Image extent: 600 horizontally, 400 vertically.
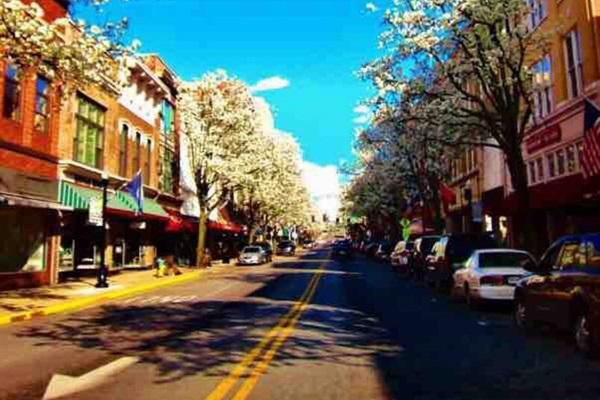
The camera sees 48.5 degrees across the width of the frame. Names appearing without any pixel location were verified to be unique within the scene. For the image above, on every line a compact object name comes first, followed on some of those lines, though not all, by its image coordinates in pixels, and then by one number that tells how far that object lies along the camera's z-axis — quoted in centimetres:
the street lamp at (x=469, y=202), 4258
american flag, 1941
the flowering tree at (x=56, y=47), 1262
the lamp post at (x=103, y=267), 2462
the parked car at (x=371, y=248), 6210
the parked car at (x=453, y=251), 2126
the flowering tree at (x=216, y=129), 4522
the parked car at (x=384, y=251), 5014
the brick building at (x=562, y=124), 2362
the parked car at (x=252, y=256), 5012
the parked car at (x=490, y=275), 1572
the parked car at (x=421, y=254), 2840
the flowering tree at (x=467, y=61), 2077
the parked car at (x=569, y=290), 934
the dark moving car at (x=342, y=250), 6035
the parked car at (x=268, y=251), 5509
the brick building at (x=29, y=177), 2258
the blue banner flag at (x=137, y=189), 3058
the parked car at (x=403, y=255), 3344
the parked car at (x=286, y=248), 8138
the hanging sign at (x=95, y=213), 2406
